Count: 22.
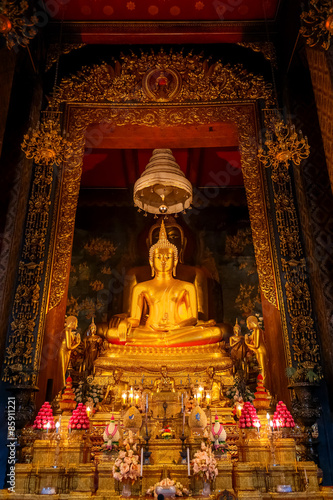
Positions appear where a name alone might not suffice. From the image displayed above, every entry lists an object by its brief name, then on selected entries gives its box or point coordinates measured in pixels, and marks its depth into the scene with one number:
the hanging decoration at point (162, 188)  6.13
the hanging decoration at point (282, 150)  5.17
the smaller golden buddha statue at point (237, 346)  5.58
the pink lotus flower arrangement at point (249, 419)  3.96
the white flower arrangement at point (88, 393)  5.18
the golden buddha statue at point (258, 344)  5.08
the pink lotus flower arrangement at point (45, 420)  3.93
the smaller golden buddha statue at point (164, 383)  4.86
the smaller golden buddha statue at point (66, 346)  5.01
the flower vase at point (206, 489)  3.35
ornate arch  6.26
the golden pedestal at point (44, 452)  3.74
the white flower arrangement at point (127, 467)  3.33
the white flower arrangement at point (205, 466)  3.35
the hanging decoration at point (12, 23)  4.34
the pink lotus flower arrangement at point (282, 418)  3.98
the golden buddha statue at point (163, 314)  6.10
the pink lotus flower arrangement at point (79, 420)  3.88
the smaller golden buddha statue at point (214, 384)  5.16
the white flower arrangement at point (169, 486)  3.28
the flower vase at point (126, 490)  3.34
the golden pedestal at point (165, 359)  5.52
